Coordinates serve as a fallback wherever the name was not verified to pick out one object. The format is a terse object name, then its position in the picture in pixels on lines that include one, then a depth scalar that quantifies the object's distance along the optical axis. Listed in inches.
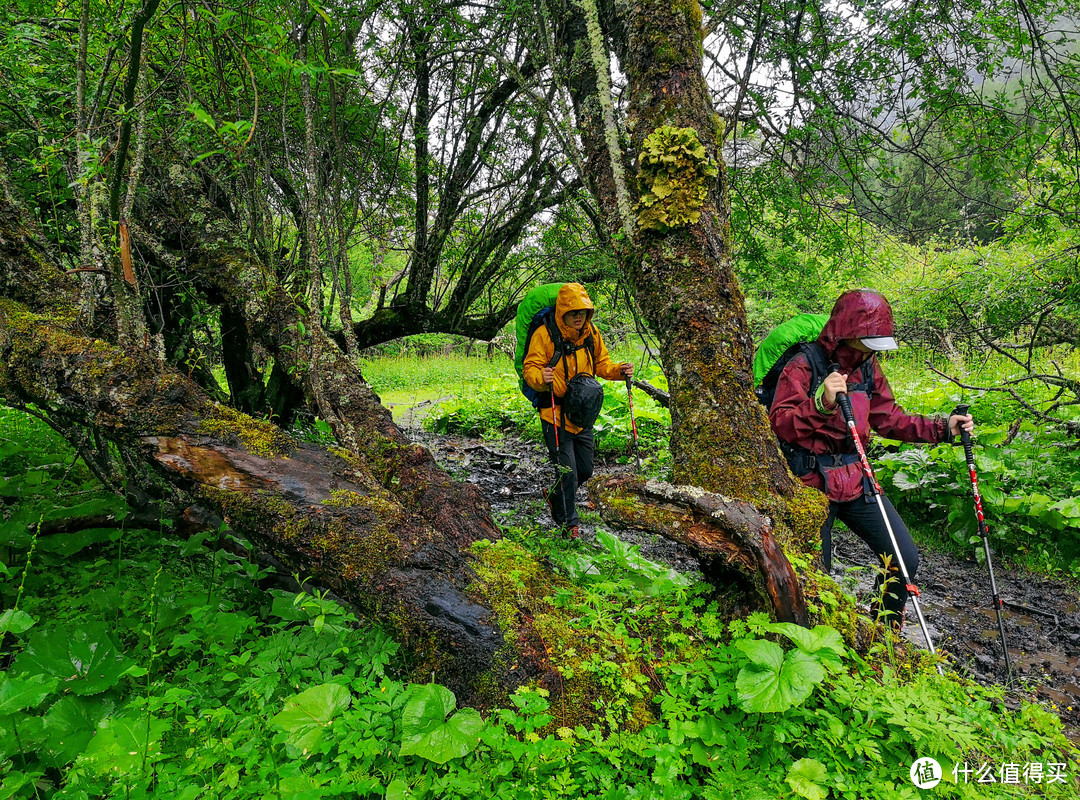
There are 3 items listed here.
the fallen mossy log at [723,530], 76.5
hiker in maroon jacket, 109.0
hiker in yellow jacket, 167.2
